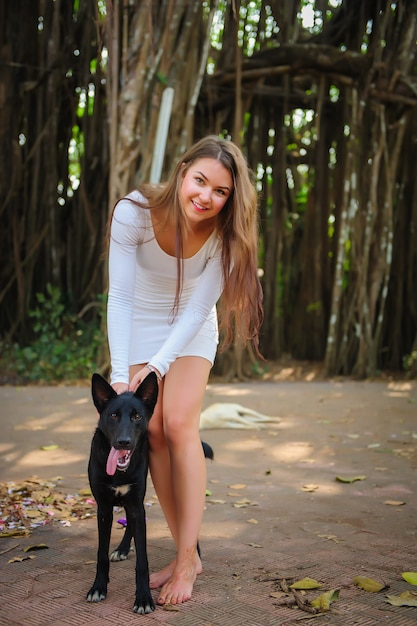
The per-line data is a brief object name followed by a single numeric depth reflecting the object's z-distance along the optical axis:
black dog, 2.01
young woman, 2.27
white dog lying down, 4.77
